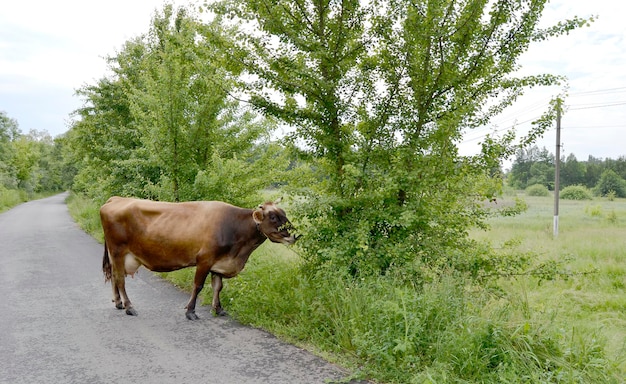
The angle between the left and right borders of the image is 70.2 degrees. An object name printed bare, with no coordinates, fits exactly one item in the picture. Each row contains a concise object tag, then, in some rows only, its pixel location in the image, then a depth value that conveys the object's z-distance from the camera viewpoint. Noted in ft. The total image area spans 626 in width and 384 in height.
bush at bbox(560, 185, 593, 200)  196.54
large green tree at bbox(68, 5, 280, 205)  26.53
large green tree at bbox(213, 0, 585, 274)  16.63
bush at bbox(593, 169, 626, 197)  229.82
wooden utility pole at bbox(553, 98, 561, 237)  64.01
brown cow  18.24
